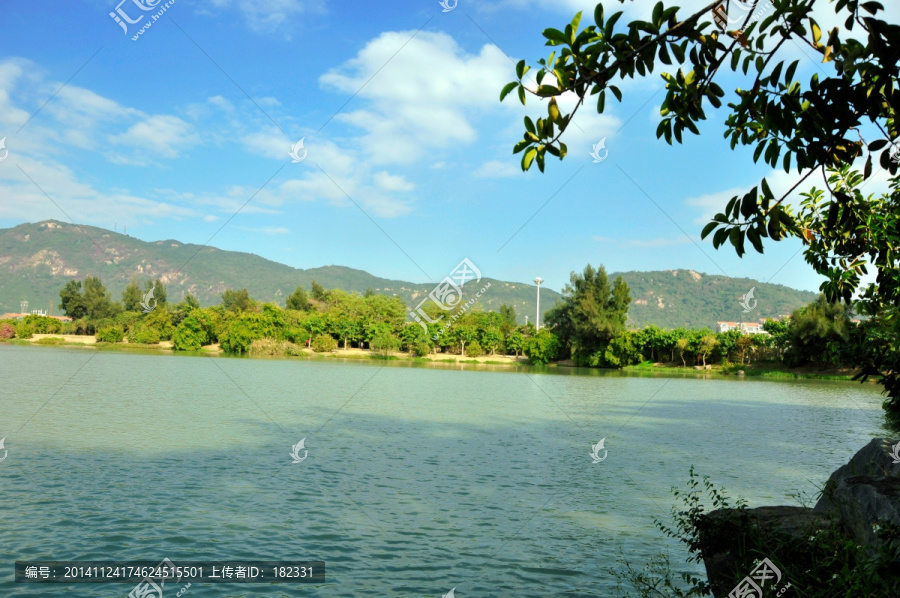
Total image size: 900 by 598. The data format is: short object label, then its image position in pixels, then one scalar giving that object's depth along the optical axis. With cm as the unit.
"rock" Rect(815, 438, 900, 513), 582
